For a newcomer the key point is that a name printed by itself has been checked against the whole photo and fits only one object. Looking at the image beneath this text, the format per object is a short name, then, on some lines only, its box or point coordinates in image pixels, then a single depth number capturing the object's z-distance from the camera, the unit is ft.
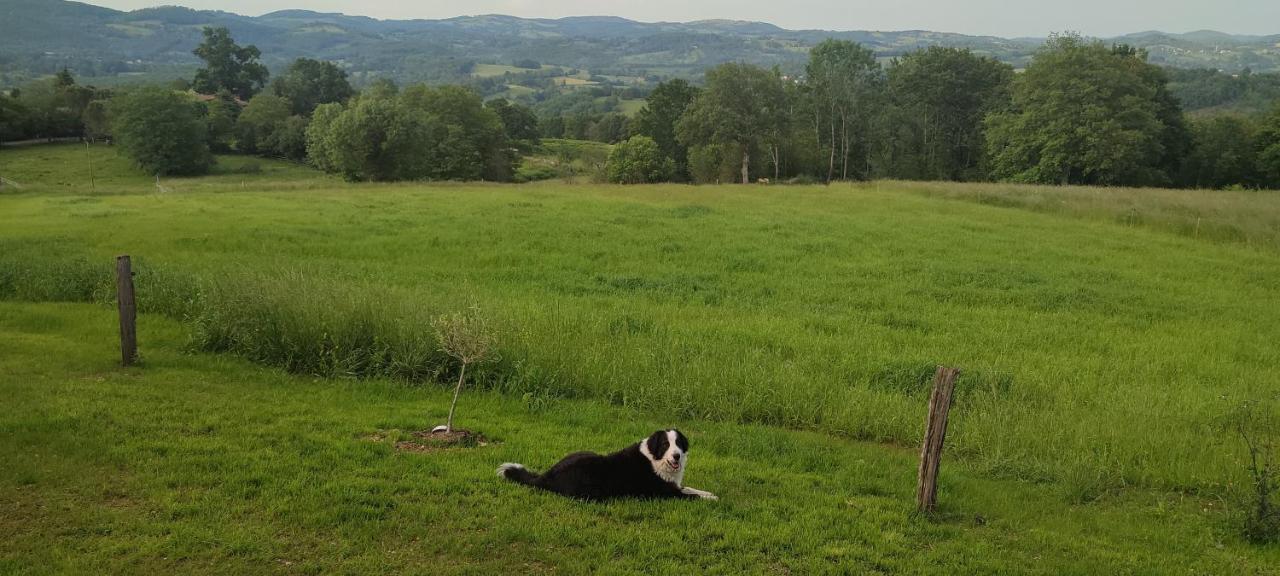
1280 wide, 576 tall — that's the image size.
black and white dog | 22.17
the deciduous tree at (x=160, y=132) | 241.14
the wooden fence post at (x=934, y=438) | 20.61
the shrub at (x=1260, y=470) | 21.89
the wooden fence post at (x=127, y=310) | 34.09
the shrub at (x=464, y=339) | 27.04
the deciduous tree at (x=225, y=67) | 411.54
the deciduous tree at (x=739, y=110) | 212.84
